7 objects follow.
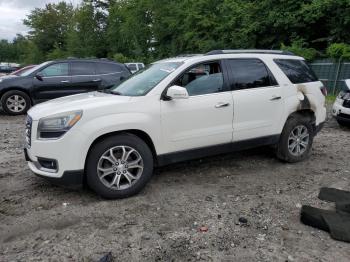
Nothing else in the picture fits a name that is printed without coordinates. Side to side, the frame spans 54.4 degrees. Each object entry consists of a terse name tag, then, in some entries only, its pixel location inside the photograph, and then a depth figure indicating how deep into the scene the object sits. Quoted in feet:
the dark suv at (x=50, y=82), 32.99
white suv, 12.60
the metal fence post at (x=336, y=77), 51.85
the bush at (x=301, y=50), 57.36
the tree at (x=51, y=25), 187.21
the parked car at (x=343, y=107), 25.58
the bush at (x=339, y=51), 49.80
